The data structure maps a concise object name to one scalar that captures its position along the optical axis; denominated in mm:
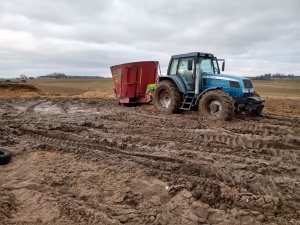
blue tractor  7145
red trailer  9886
